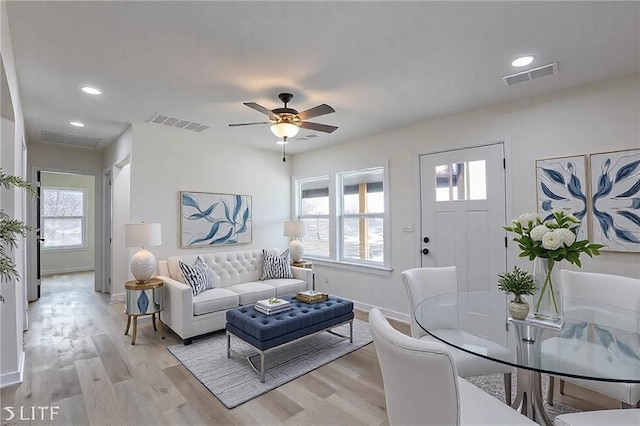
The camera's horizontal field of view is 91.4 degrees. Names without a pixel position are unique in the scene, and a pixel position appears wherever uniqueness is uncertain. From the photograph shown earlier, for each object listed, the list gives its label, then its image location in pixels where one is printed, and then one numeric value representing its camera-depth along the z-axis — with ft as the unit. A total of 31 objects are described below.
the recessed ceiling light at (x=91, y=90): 9.86
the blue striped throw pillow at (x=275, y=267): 15.15
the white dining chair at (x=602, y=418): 4.52
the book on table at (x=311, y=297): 11.25
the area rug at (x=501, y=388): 7.27
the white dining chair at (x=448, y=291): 6.19
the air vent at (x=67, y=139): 15.17
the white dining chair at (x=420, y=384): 3.73
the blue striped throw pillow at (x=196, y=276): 12.18
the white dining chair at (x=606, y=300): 5.82
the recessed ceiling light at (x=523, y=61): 7.98
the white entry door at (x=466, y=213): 11.41
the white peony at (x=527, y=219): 6.39
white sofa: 11.18
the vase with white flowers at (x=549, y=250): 5.81
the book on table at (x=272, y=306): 10.07
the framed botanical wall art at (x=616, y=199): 8.82
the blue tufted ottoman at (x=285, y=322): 8.94
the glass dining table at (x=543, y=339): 4.72
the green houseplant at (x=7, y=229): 4.23
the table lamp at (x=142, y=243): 11.64
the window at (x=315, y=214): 18.08
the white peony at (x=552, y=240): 5.73
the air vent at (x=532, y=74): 8.48
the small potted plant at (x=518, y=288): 6.08
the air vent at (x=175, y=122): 12.64
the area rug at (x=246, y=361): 8.30
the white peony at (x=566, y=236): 5.75
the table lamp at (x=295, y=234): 16.75
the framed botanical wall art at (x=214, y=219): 14.69
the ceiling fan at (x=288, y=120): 9.42
